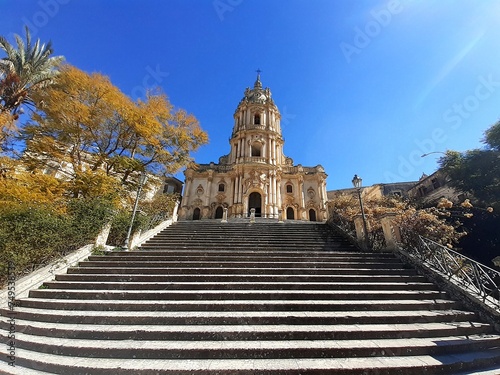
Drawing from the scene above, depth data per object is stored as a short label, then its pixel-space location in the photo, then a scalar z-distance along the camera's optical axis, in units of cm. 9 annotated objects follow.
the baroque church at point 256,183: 2681
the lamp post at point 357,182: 1029
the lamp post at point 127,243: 815
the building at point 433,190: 2089
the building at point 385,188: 3438
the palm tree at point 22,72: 1245
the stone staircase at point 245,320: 336
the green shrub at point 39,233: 593
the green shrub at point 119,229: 924
